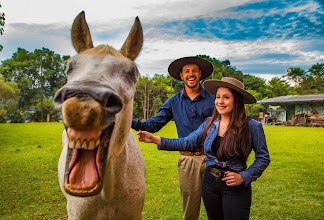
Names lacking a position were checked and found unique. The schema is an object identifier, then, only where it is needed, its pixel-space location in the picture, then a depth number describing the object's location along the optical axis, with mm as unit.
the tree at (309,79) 44853
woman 2365
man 3363
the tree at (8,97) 21780
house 26253
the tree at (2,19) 8150
